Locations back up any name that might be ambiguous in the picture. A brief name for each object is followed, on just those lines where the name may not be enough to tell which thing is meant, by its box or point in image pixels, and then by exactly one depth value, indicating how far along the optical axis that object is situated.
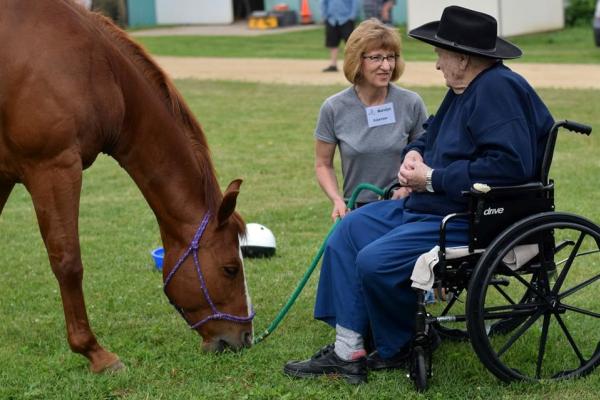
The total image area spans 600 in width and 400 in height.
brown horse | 4.54
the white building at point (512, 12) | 21.34
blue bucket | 6.44
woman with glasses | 5.50
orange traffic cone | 28.84
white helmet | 6.73
